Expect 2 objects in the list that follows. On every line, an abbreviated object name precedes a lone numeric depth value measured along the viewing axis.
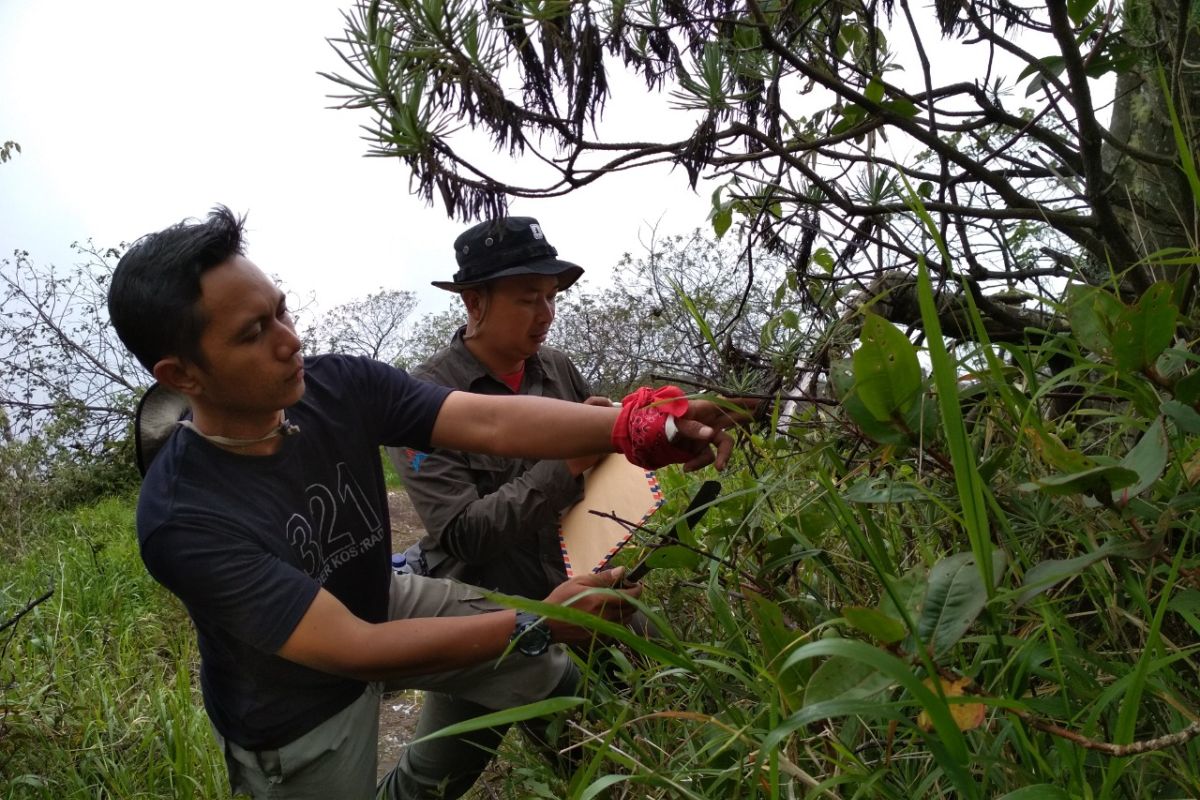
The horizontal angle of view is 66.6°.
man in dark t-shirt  1.82
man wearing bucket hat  2.65
